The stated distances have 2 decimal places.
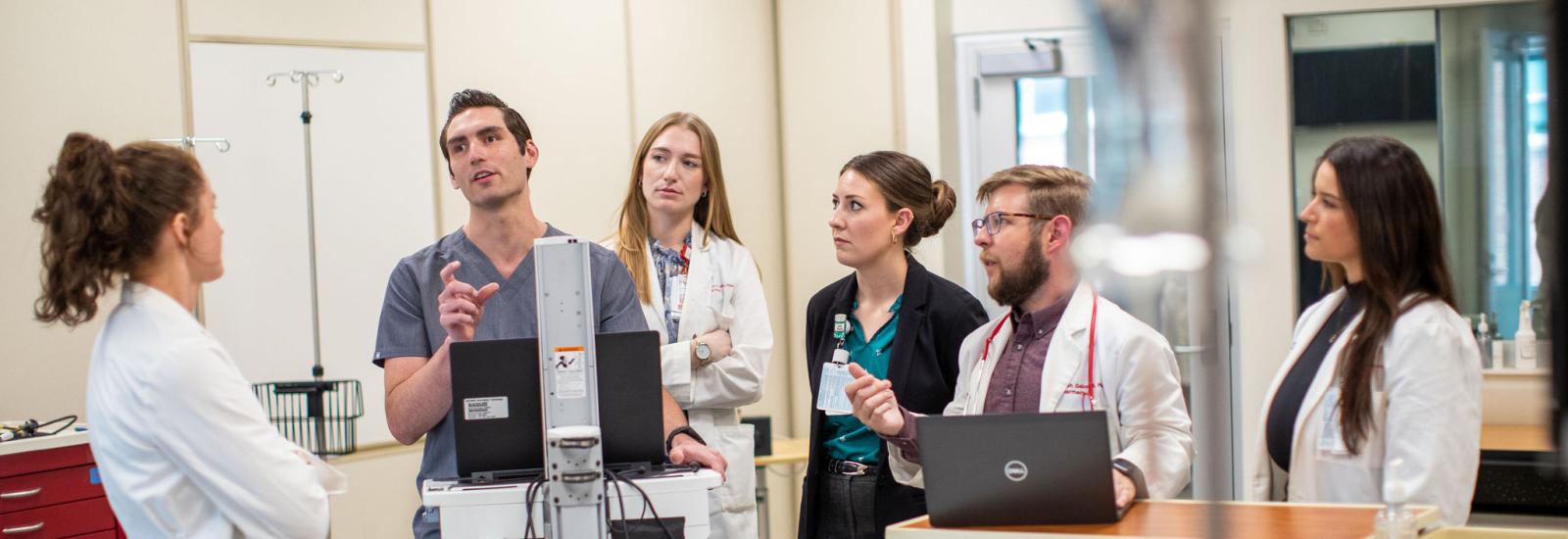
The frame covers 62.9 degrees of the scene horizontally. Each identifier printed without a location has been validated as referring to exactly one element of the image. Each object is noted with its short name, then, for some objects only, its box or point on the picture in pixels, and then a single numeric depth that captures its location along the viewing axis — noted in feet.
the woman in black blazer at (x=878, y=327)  8.54
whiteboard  12.35
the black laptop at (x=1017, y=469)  6.20
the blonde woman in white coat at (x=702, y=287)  9.98
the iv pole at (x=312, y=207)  12.70
